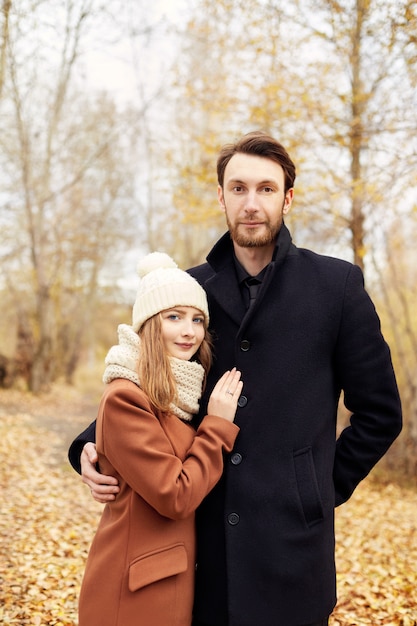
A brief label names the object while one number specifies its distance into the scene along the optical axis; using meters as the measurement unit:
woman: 2.03
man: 2.17
